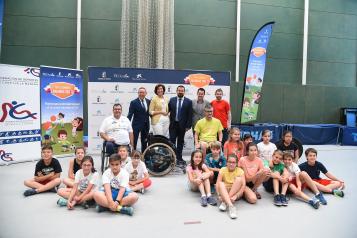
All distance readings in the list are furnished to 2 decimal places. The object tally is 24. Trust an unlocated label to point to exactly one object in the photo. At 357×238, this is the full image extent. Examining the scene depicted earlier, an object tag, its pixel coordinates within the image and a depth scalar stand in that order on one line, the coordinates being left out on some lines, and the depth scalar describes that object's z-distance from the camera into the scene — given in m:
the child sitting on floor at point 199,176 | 3.74
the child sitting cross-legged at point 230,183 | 3.43
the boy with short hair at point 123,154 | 4.07
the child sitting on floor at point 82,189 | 3.39
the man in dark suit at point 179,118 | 5.45
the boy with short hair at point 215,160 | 4.03
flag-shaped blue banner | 7.35
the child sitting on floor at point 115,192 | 3.21
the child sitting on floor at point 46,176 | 3.88
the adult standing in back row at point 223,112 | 5.72
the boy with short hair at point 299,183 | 3.70
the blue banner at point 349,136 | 8.70
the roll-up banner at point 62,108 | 5.90
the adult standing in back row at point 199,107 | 5.59
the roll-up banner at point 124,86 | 6.27
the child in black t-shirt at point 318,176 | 4.03
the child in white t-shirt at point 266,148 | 4.40
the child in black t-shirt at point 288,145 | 4.50
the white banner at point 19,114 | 5.36
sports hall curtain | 8.23
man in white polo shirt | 4.68
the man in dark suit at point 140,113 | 5.43
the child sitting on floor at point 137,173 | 3.99
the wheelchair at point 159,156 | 4.73
